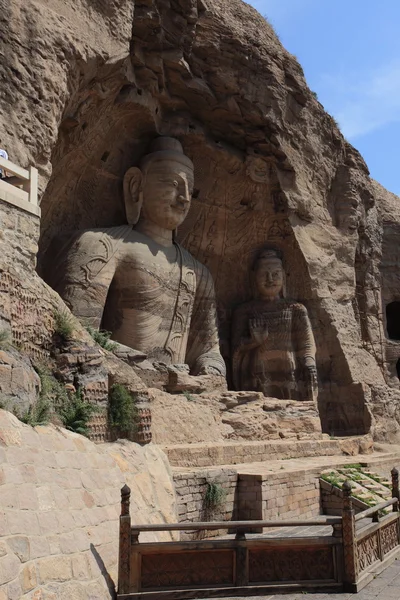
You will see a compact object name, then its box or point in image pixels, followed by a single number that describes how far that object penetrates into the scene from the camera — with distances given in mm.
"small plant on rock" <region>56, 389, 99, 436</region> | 6105
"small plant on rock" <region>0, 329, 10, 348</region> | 5519
